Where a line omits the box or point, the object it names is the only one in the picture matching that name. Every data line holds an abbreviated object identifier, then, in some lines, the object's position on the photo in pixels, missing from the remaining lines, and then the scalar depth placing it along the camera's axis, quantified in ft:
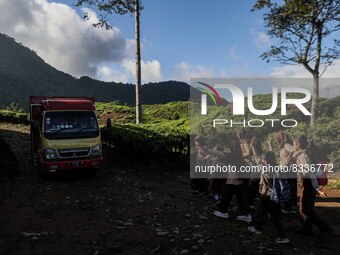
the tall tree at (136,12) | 57.82
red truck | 36.50
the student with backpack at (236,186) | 25.00
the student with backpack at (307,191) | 21.91
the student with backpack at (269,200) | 21.17
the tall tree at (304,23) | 53.16
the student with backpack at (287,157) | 22.41
